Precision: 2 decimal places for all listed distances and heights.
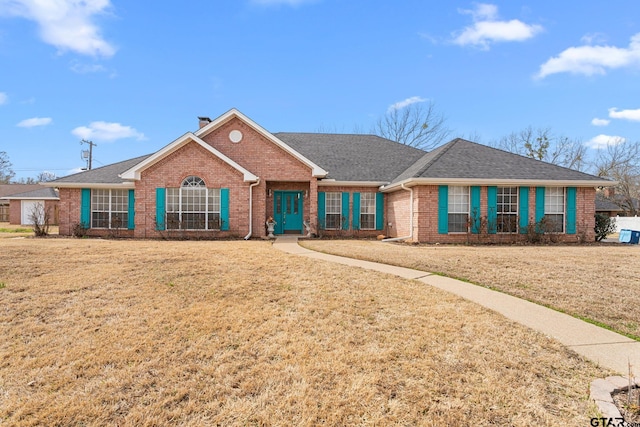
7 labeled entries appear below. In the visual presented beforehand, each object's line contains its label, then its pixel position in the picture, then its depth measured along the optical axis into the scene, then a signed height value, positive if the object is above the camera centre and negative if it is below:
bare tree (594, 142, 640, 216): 35.84 +4.53
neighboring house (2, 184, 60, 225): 27.83 +0.92
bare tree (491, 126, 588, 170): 37.84 +7.57
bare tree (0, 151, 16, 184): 47.17 +5.90
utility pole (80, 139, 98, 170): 33.16 +6.07
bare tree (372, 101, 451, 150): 33.09 +9.02
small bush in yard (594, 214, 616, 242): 15.44 -0.63
